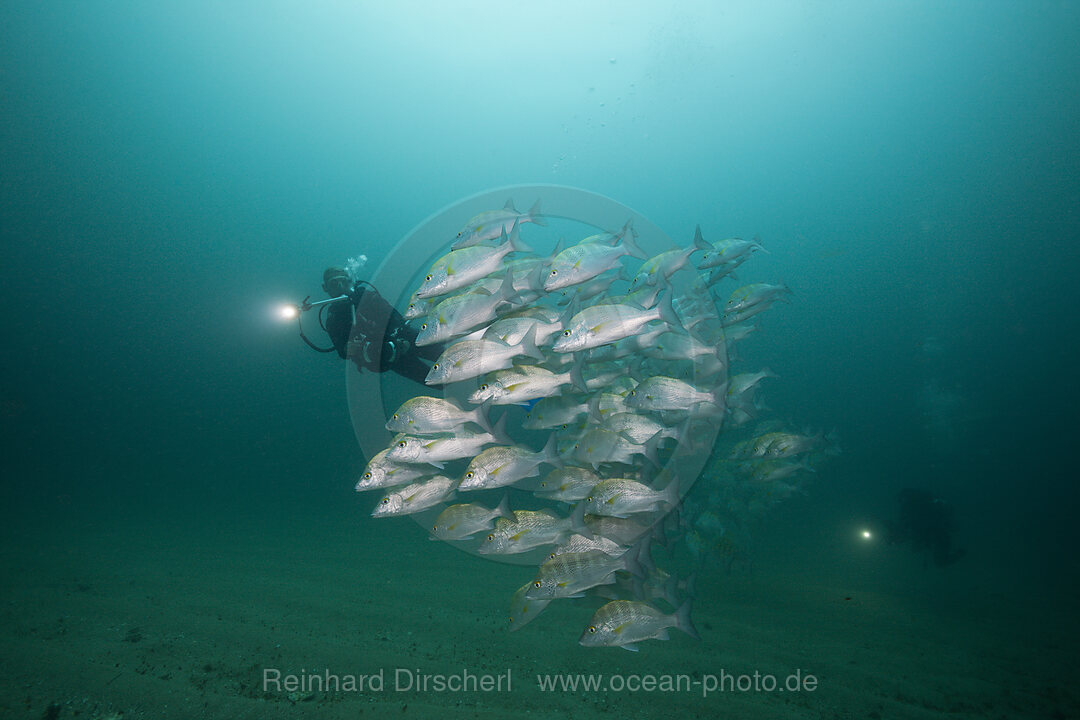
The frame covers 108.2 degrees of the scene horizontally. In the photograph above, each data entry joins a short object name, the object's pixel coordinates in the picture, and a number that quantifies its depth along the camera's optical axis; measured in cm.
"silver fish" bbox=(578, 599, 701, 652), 304
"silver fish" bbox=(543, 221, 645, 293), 334
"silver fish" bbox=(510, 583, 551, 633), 338
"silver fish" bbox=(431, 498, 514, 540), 354
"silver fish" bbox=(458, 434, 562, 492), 333
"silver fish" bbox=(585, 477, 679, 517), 324
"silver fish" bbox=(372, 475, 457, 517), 366
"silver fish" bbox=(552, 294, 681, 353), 312
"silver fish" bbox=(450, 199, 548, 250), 371
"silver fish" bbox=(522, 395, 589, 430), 404
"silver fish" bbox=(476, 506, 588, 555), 333
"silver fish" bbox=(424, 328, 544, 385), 310
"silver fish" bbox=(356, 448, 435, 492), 365
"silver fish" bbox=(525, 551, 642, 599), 308
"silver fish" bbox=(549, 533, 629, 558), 325
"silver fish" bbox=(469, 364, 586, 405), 332
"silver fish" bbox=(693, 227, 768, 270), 461
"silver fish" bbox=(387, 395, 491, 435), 340
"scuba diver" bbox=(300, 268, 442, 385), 602
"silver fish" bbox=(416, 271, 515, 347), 319
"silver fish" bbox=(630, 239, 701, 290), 398
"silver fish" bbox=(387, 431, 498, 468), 340
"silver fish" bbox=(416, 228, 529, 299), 322
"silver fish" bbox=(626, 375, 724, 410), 380
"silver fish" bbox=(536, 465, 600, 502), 368
